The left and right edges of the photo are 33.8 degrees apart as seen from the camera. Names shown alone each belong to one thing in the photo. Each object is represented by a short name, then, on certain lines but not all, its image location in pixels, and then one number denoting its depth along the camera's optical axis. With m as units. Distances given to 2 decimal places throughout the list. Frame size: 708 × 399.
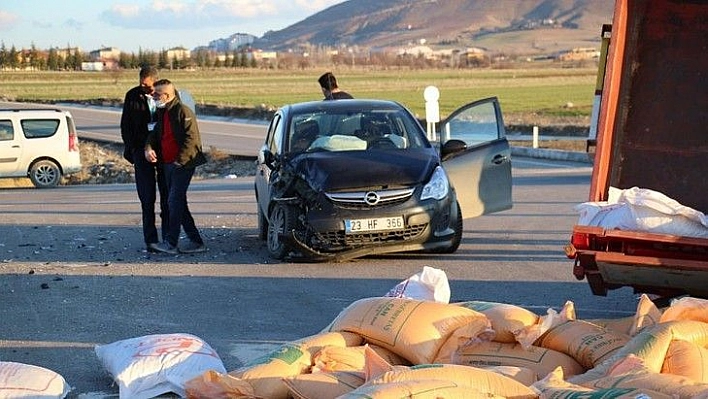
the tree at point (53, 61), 116.38
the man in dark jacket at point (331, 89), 14.33
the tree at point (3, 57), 105.06
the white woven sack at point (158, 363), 6.40
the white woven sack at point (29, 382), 6.07
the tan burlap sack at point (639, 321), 6.36
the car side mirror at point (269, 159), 12.30
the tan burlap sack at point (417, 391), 4.61
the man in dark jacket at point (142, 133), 12.37
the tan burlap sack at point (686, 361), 5.40
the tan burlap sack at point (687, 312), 6.20
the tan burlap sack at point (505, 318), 6.30
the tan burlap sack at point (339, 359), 5.88
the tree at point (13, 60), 108.81
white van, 25.83
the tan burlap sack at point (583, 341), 6.14
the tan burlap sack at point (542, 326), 6.19
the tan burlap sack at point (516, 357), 6.06
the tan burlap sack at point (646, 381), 4.87
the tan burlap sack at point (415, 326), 6.16
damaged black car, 11.25
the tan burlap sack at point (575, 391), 4.70
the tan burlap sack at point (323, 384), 5.48
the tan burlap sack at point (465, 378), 4.92
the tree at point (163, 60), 123.31
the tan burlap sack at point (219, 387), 5.68
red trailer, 9.30
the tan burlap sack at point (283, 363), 5.74
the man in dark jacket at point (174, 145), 11.97
